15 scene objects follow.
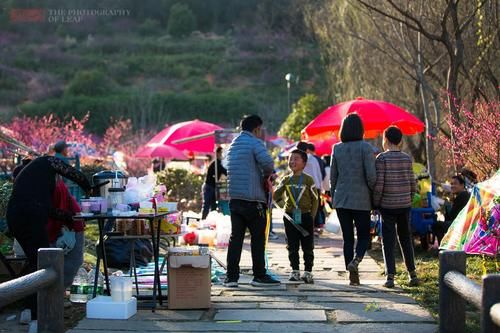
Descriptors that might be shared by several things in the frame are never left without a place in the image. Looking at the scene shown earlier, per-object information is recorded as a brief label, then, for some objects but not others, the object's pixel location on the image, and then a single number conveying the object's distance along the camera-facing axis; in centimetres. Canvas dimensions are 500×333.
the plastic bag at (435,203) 1967
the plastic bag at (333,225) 1947
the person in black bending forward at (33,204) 1202
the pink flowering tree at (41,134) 4150
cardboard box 1261
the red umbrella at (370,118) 2300
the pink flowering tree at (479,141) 1867
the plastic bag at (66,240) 1251
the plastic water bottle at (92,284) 1347
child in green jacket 1506
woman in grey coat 1452
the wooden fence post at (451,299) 985
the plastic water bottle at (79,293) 1347
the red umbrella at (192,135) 3378
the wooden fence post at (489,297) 806
